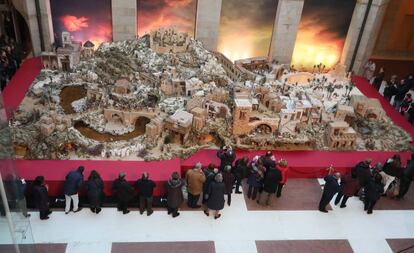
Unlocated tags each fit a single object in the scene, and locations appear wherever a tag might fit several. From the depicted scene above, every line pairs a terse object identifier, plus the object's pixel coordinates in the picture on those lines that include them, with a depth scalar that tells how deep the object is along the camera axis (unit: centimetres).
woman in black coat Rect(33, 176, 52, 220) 1110
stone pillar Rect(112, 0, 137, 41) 1902
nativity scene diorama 1410
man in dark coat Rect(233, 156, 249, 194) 1273
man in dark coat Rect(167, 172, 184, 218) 1165
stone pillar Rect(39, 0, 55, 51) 1866
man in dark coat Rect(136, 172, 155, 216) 1162
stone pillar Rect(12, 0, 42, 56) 1844
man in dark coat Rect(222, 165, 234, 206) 1207
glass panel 690
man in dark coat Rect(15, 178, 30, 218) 774
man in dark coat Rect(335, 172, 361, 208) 1265
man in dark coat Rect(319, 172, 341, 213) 1241
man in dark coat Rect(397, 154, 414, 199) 1320
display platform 1256
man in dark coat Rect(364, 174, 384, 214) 1254
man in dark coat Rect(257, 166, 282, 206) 1226
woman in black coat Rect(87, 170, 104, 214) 1149
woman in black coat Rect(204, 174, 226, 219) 1154
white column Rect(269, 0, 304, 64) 1975
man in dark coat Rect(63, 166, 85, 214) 1148
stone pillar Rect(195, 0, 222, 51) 1928
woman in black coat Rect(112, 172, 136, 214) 1152
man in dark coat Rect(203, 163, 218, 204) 1196
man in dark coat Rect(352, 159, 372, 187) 1281
